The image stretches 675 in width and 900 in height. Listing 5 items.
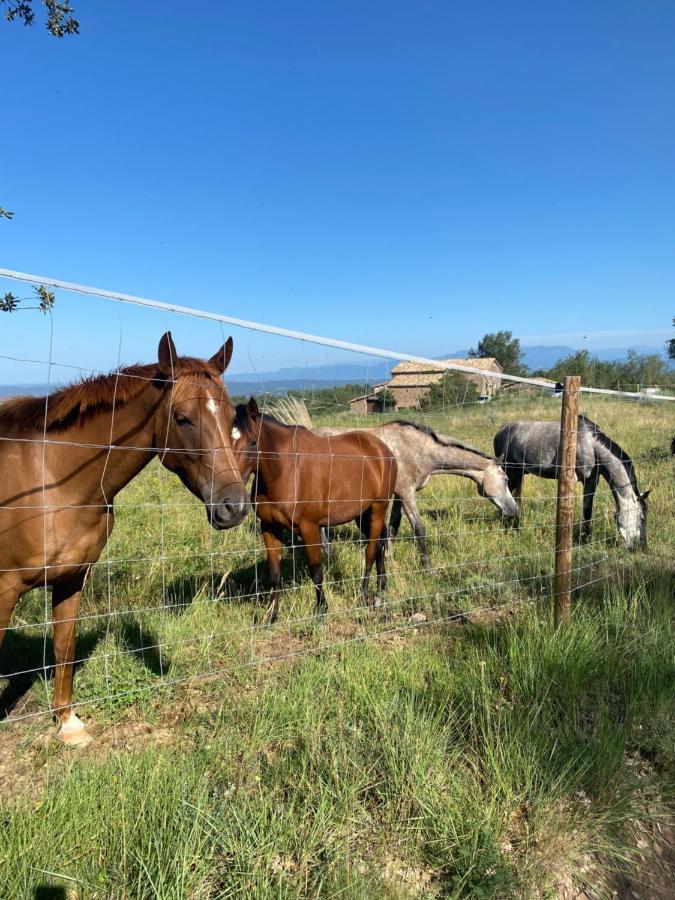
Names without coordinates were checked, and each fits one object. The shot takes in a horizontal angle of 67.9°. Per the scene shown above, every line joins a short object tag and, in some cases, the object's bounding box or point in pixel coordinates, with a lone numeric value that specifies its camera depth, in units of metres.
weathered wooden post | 3.60
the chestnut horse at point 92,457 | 2.35
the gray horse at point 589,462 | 6.19
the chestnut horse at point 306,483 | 4.43
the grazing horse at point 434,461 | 6.92
